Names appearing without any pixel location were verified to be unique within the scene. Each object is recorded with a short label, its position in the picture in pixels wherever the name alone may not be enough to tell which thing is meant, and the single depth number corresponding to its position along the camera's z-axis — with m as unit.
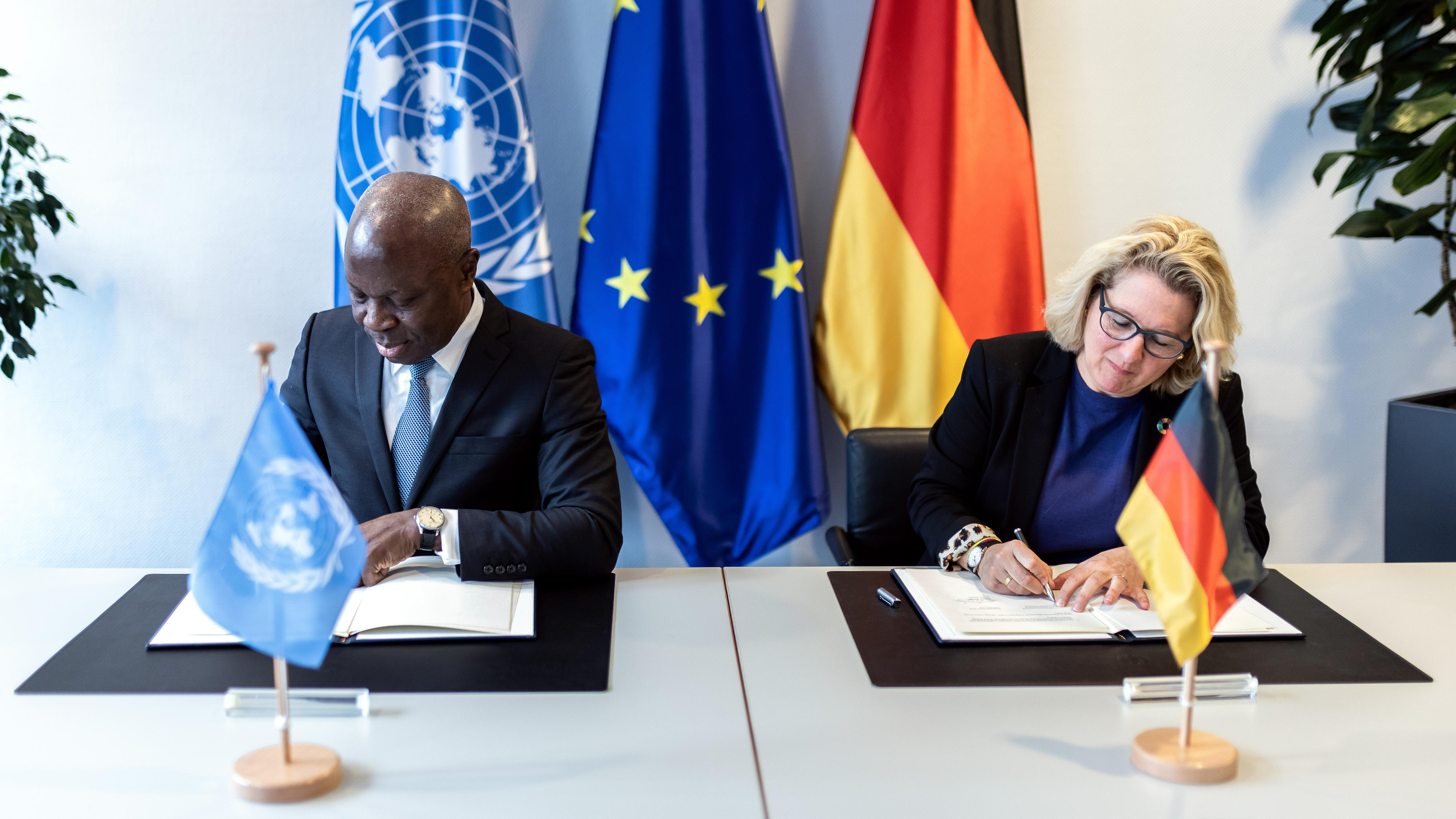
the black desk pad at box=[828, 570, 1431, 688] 1.42
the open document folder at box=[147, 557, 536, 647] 1.46
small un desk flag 1.12
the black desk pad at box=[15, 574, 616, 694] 1.34
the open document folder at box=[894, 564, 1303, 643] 1.54
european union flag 2.74
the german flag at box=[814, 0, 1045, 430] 2.80
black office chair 2.35
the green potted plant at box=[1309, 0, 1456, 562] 2.55
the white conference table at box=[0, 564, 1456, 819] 1.11
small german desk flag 1.16
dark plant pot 2.60
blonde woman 1.89
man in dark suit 1.74
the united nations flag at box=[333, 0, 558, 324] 2.58
